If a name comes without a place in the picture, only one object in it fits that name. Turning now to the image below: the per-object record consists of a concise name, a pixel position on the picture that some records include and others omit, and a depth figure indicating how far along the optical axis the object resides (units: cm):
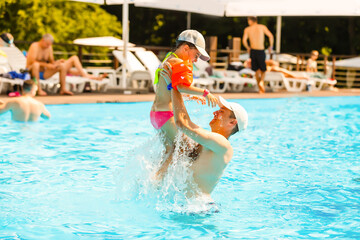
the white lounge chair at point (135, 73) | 1372
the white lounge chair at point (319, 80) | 1630
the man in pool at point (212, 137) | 389
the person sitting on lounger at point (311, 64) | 1762
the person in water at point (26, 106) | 859
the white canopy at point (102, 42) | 1669
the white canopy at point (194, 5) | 1510
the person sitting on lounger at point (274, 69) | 1578
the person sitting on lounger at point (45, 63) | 1169
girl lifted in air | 399
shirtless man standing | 1404
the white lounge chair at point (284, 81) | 1531
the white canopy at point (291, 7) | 1566
